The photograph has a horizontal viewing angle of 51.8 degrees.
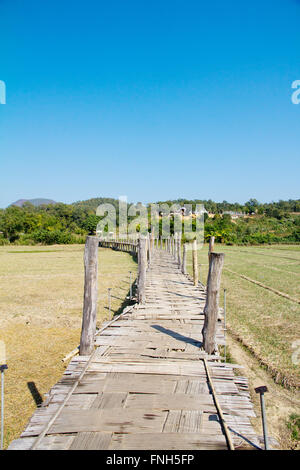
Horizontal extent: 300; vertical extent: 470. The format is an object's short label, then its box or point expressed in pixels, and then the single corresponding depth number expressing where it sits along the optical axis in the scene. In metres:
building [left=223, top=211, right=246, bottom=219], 81.00
